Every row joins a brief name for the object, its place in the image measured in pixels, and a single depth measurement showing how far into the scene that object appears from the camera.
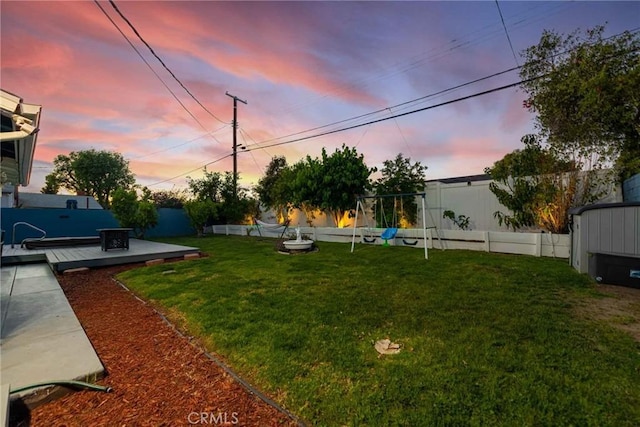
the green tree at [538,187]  6.86
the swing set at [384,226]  8.51
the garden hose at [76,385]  1.93
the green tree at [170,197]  23.55
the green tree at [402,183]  10.49
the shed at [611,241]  4.02
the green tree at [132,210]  12.12
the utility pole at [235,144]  17.09
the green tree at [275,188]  14.52
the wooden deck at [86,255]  6.65
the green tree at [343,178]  11.82
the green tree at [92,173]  29.20
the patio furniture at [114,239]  8.27
